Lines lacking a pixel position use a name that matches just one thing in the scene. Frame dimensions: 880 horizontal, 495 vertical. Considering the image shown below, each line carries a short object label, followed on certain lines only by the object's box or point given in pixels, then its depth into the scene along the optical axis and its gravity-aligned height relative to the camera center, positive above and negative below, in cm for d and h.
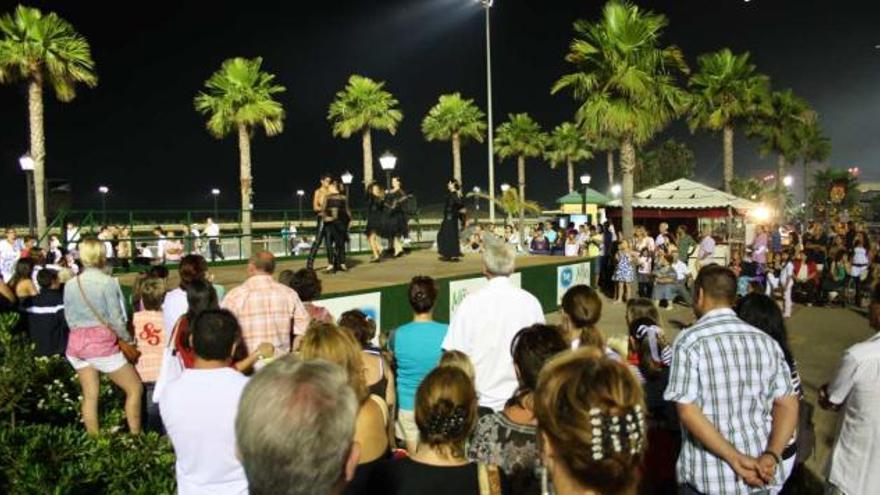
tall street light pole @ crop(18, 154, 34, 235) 2153 +260
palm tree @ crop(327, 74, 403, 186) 4116 +804
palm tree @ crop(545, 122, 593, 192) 6750 +887
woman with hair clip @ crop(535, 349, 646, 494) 196 -58
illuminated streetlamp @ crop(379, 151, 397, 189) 2010 +233
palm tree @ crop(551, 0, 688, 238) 2023 +479
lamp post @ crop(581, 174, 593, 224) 2645 +210
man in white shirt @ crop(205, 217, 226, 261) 1901 +5
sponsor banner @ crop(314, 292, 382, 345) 1073 -115
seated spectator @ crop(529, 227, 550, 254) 2398 -42
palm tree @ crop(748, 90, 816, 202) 4678 +727
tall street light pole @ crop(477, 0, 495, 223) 2817 +648
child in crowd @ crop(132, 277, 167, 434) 629 -95
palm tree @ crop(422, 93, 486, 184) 4872 +836
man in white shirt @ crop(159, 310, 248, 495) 315 -87
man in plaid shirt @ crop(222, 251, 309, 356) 560 -59
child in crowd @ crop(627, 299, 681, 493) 500 -137
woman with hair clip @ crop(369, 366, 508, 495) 282 -97
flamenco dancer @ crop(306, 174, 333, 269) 1266 +68
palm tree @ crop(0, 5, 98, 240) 2588 +746
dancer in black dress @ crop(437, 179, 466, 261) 1611 +19
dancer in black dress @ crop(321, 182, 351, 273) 1266 +30
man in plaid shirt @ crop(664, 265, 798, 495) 346 -94
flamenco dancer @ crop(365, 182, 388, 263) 1630 +54
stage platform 1168 -94
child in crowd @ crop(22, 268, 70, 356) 838 -94
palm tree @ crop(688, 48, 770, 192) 3306 +695
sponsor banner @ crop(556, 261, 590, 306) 1872 -131
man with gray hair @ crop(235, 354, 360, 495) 176 -52
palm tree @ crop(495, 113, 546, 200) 5894 +846
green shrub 391 -135
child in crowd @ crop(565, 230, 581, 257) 2258 -50
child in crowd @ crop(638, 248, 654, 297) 1944 -107
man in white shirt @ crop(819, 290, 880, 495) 352 -108
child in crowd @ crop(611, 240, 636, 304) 1875 -102
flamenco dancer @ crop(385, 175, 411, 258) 1677 +53
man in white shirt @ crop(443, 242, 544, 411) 497 -75
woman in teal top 523 -93
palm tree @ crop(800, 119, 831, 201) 6412 +817
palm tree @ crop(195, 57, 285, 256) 3366 +715
